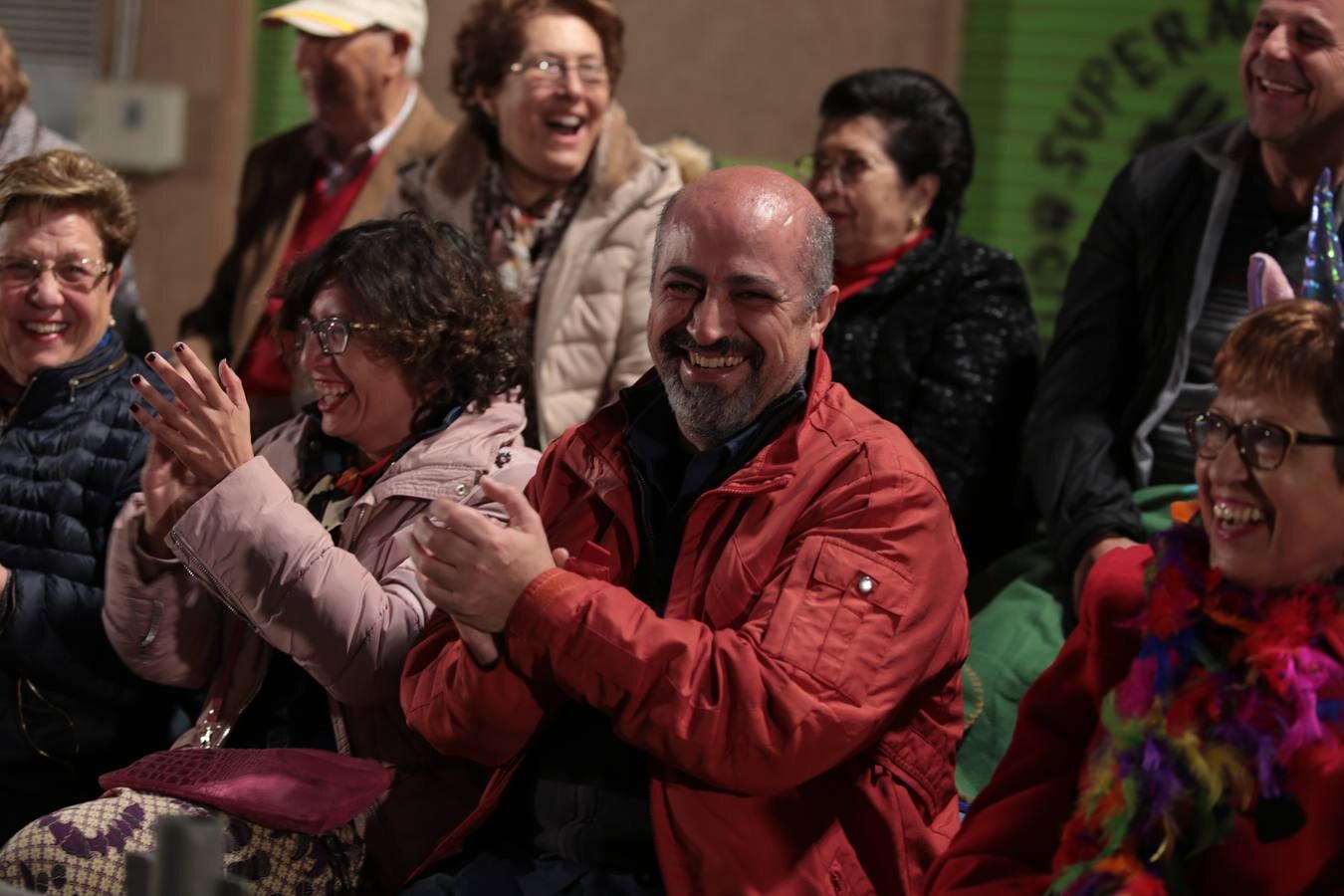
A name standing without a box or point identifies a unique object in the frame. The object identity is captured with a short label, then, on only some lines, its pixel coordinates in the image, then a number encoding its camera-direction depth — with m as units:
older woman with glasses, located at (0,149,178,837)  3.46
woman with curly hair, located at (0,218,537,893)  2.92
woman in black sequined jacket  4.01
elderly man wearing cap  5.00
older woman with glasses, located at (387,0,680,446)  4.22
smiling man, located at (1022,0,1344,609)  3.56
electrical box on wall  6.46
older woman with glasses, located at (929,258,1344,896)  2.18
